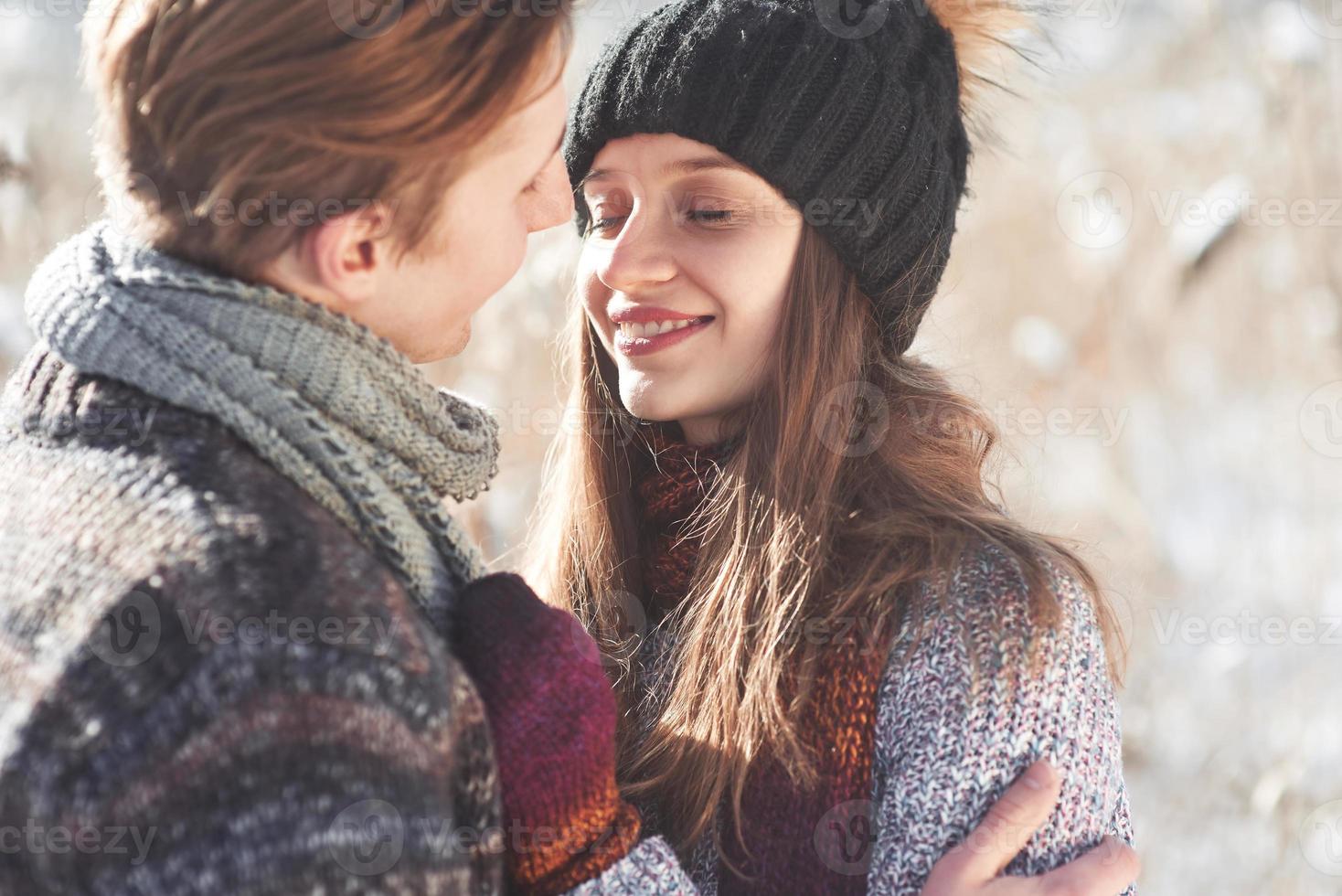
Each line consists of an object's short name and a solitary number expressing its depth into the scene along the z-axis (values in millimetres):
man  1207
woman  1433
